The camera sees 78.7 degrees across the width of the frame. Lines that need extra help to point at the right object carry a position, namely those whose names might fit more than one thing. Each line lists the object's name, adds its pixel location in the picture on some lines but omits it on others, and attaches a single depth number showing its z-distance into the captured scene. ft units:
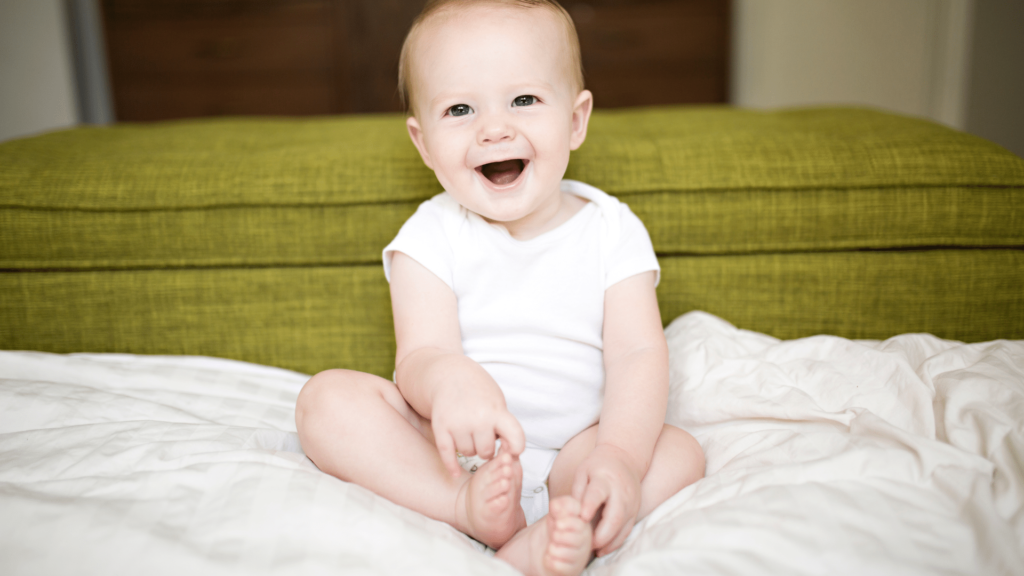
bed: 2.40
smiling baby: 1.83
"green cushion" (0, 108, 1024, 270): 2.85
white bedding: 1.60
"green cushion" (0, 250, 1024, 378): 2.93
